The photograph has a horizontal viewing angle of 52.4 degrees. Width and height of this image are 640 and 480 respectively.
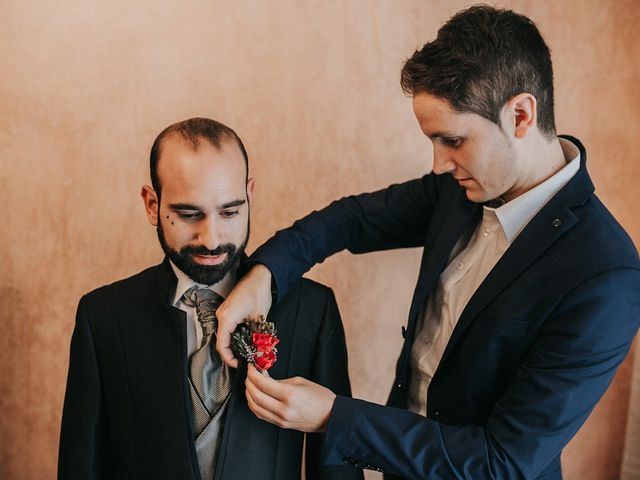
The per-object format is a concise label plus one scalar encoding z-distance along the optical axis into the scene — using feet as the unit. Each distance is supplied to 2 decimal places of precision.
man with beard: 4.91
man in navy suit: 4.66
